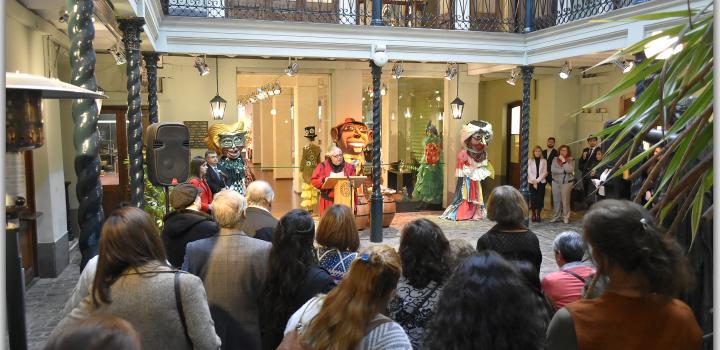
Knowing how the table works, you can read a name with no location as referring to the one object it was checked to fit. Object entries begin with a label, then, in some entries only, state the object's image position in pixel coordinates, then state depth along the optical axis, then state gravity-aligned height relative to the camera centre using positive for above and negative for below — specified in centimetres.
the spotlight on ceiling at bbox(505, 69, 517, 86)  1052 +98
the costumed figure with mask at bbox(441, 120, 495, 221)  1084 -62
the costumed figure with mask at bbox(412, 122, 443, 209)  1230 -87
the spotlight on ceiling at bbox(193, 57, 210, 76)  937 +111
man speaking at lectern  970 -58
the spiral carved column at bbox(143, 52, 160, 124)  827 +81
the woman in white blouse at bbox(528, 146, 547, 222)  1077 -83
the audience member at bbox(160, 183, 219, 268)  371 -55
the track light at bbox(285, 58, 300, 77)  981 +109
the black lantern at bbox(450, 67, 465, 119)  1166 +54
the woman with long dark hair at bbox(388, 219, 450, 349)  238 -57
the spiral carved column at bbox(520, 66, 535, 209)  1002 +14
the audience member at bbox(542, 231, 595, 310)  269 -64
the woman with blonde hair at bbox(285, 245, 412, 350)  179 -54
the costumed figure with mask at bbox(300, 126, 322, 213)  1059 -64
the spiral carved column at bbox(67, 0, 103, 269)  306 +5
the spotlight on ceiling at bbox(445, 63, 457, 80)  1078 +112
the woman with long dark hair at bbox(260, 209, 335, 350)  273 -64
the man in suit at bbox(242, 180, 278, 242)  368 -49
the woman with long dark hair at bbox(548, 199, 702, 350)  164 -46
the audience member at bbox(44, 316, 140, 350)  130 -43
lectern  961 -80
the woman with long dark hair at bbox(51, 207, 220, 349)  217 -54
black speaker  528 -14
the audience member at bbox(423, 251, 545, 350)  165 -49
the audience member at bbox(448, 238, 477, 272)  257 -51
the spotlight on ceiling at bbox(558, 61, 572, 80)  992 +105
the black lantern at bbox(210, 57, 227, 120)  1027 +52
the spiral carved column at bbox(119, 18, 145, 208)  614 +35
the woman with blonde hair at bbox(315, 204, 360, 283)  296 -51
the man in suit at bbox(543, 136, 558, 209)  1113 -39
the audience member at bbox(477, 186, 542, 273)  340 -56
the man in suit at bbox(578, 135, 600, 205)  1020 -53
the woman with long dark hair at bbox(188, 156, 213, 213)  666 -43
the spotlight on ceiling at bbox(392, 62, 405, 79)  1034 +111
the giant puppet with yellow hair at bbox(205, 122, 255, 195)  860 -19
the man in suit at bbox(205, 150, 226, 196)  704 -50
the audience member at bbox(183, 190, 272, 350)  300 -70
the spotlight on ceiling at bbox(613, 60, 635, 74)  846 +101
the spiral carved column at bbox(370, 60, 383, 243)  922 -54
